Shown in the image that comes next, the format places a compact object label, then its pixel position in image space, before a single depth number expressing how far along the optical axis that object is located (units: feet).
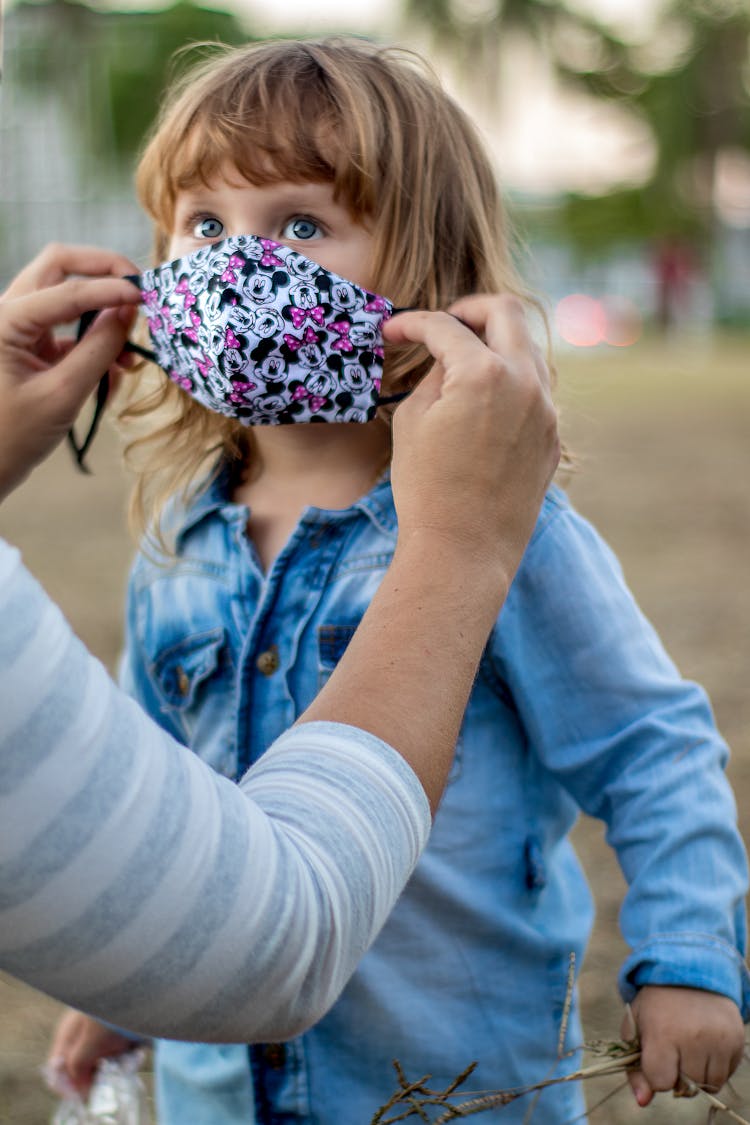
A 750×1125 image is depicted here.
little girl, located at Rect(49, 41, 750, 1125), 5.35
